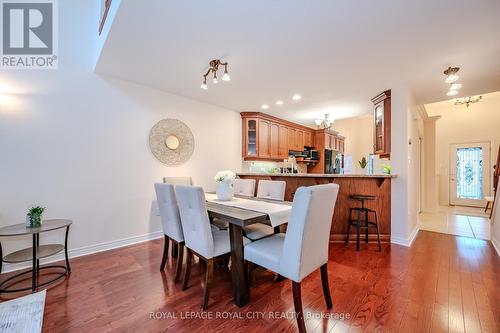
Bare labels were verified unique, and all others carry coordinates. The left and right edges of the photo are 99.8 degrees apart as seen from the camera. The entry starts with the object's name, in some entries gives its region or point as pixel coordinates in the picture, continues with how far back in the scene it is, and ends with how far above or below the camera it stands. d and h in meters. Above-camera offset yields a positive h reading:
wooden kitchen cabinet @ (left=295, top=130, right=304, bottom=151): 6.02 +0.75
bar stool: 3.04 -0.85
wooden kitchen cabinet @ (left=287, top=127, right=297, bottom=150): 5.77 +0.79
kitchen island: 3.36 -0.51
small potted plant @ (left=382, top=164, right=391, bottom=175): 3.59 -0.06
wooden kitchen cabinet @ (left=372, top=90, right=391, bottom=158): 3.43 +0.71
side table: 2.00 -0.90
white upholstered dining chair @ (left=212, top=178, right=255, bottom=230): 3.26 -0.33
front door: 5.88 -0.20
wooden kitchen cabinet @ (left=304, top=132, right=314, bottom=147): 6.35 +0.84
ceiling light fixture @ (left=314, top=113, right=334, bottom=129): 4.59 +0.99
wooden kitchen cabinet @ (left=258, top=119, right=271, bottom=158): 5.00 +0.66
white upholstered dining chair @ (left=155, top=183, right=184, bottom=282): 2.12 -0.51
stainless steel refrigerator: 6.23 +0.16
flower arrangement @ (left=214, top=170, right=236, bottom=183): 2.52 -0.13
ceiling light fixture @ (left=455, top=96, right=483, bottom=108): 5.62 +1.77
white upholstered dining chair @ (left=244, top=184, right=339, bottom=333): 1.43 -0.57
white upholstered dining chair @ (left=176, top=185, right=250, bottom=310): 1.73 -0.59
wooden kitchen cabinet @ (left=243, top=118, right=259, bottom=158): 4.91 +0.68
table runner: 1.90 -0.41
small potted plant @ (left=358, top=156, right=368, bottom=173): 4.18 +0.06
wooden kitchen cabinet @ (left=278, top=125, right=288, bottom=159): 5.47 +0.64
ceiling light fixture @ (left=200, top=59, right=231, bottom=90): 2.55 +1.26
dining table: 1.75 -0.48
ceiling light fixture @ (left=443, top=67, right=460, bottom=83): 2.67 +1.22
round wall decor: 3.49 +0.43
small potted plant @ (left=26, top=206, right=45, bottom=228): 2.17 -0.54
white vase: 2.53 -0.30
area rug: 1.48 -1.15
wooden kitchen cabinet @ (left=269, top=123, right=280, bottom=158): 5.25 +0.66
